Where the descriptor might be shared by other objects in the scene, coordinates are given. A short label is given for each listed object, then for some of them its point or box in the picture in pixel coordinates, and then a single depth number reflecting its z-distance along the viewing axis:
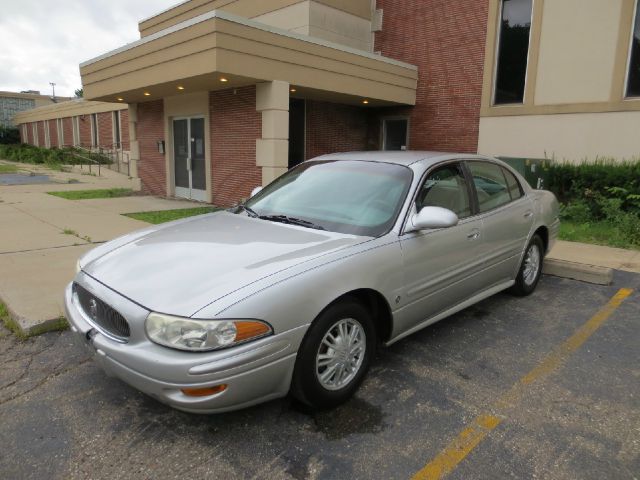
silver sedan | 2.46
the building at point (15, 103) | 45.97
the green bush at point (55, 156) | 26.89
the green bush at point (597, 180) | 9.67
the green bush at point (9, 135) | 44.12
